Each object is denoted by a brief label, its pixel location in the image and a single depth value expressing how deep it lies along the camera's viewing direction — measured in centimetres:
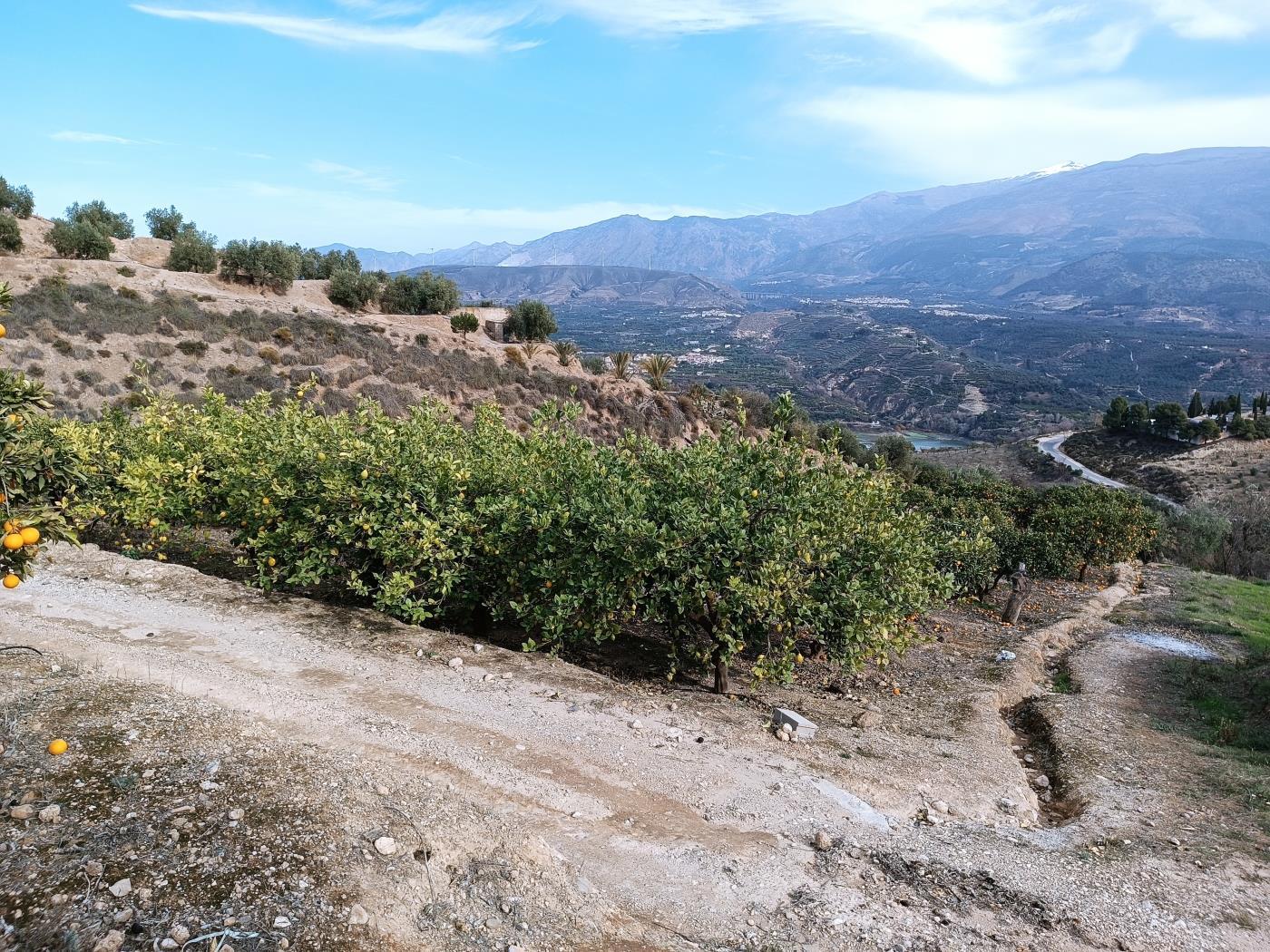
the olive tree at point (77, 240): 4178
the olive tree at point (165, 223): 5422
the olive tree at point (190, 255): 4634
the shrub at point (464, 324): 4894
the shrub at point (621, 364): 4669
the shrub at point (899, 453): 4501
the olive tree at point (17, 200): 4581
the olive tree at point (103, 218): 4987
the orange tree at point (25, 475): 383
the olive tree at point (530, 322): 5519
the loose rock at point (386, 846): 468
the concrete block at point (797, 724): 816
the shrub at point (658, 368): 4659
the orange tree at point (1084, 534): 2202
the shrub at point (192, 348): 3397
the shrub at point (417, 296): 5322
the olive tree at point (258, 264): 4675
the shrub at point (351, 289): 5112
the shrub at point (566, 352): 4832
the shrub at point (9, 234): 3779
